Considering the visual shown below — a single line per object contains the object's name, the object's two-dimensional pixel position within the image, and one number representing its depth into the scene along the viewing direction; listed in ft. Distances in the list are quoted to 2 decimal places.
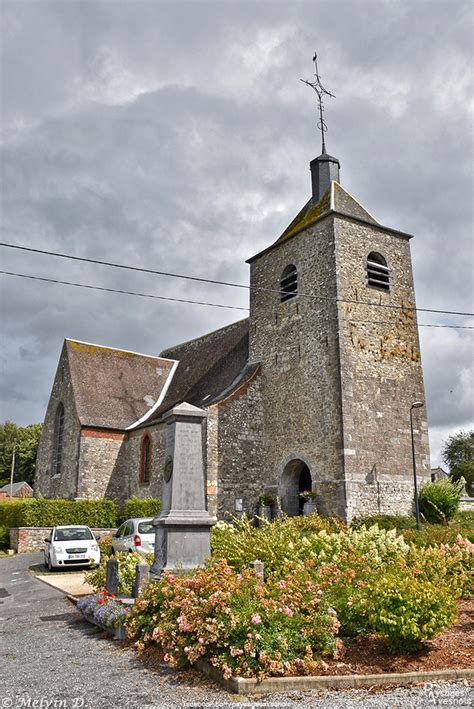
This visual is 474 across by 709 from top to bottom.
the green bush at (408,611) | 18.04
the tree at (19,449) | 204.78
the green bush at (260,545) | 27.63
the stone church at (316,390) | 58.85
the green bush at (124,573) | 29.38
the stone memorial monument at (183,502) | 28.66
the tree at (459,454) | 162.76
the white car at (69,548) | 51.26
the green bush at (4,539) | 71.26
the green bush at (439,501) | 58.34
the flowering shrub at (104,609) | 24.23
